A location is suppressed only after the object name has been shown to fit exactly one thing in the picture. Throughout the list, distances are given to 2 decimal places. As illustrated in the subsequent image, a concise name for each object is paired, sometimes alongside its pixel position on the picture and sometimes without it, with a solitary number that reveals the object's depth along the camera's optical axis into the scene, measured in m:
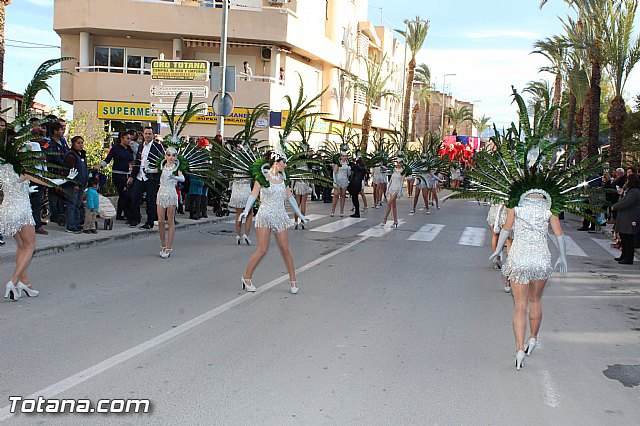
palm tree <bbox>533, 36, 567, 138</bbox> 38.16
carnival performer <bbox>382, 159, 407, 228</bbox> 18.39
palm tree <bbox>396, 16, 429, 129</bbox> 57.00
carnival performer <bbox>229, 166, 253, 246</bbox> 13.21
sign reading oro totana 22.25
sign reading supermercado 35.34
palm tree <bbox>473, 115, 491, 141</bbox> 116.35
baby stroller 14.05
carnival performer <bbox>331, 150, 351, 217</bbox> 21.00
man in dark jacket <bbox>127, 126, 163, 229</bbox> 14.15
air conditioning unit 37.09
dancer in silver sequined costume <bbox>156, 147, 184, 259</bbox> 11.45
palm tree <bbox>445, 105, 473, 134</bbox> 91.88
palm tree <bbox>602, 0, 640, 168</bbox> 24.41
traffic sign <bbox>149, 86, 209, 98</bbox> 20.42
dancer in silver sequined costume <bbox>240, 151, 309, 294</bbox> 8.92
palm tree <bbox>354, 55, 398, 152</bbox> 51.53
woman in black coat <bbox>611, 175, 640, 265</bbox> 13.68
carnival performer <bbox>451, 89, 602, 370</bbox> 6.32
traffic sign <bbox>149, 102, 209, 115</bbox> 19.72
